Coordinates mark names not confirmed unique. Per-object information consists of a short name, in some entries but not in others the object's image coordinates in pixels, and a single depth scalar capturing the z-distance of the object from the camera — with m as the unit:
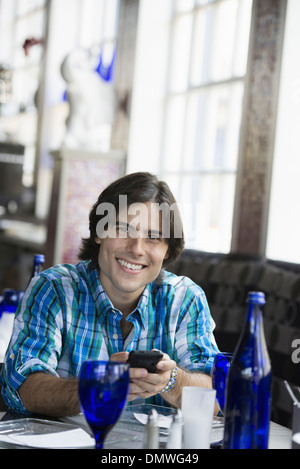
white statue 5.41
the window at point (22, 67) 7.55
